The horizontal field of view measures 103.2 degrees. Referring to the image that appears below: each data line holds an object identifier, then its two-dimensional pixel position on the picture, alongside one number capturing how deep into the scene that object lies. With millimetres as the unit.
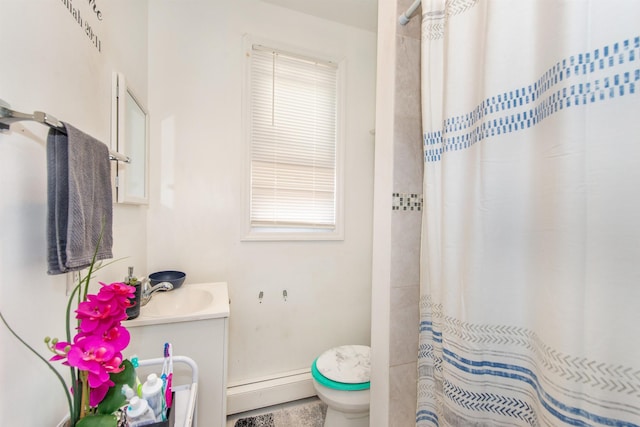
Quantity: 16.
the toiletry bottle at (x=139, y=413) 595
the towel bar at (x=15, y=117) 485
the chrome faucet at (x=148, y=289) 1246
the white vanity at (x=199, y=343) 1139
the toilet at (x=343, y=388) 1196
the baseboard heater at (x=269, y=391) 1644
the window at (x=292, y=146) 1816
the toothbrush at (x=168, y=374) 752
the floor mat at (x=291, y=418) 1591
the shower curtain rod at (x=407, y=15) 901
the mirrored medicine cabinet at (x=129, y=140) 1096
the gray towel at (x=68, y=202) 568
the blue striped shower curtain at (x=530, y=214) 446
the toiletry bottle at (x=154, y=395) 663
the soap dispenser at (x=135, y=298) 1079
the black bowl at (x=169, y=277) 1464
